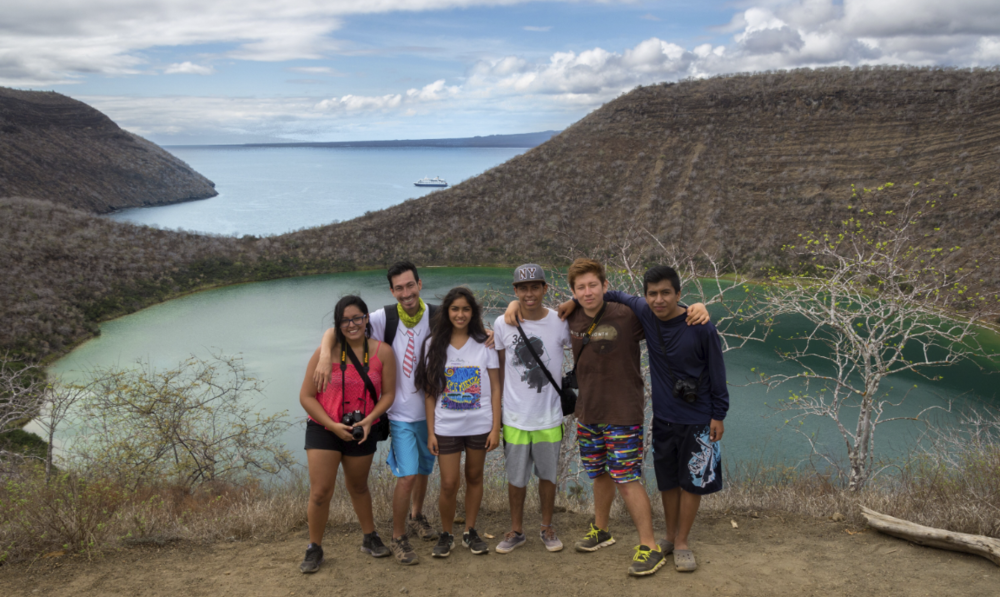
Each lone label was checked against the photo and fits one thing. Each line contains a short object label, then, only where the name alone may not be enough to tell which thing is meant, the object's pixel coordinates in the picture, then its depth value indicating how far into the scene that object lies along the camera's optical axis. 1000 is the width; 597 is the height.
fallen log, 3.47
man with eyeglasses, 3.68
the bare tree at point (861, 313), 6.43
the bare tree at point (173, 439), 10.20
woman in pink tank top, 3.46
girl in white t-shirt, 3.59
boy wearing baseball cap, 3.55
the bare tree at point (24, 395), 10.08
